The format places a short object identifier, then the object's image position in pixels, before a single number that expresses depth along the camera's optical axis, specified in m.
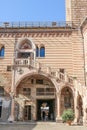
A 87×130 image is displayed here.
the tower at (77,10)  29.19
